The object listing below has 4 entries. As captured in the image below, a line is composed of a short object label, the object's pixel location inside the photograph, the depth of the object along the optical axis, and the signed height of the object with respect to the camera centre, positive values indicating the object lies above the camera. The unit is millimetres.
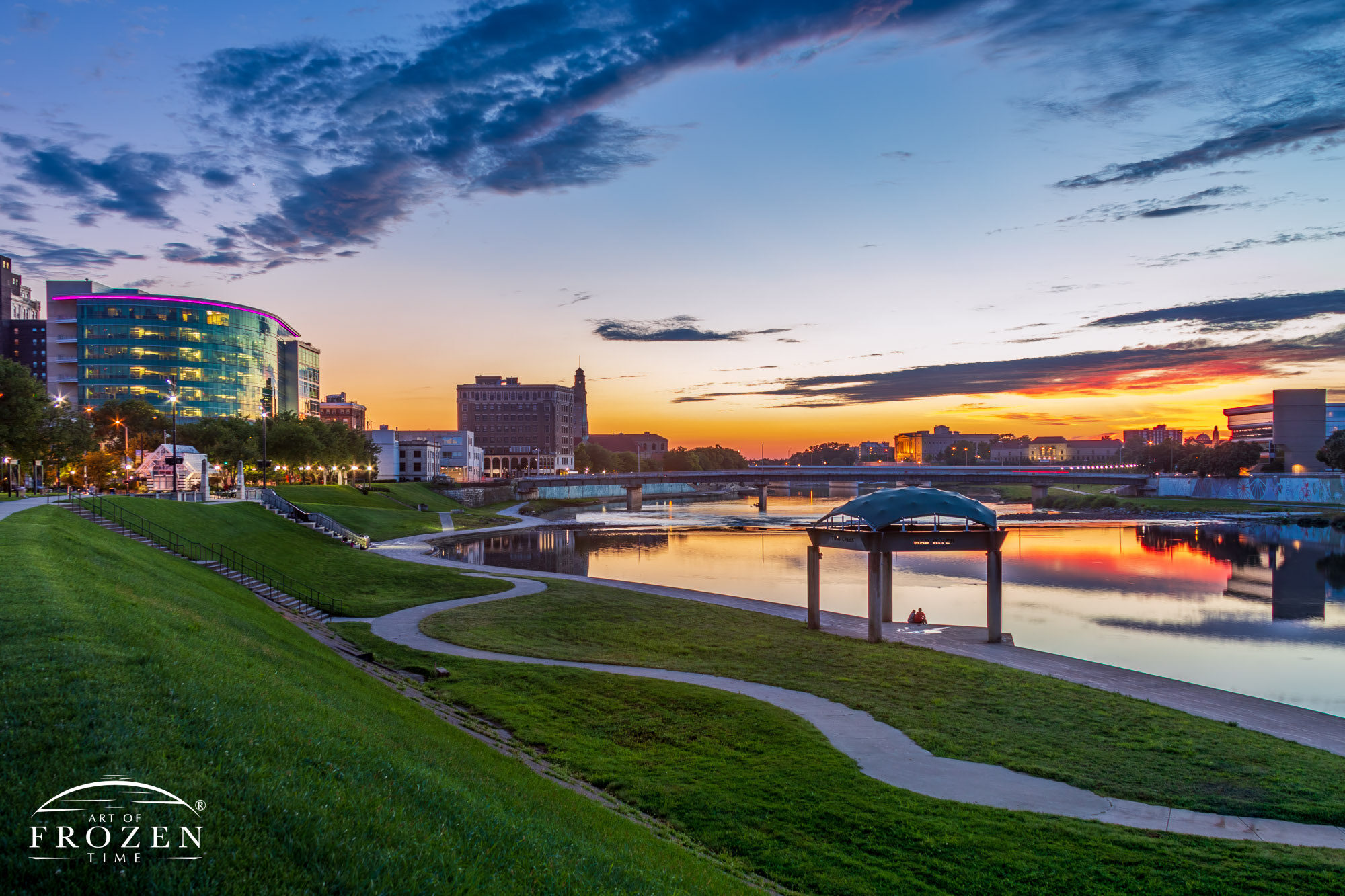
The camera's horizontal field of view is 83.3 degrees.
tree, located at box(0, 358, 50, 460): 50000 +3481
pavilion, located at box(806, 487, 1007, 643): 29781 -3444
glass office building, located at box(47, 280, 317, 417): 145125 +21466
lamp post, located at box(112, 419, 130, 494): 83644 +1206
